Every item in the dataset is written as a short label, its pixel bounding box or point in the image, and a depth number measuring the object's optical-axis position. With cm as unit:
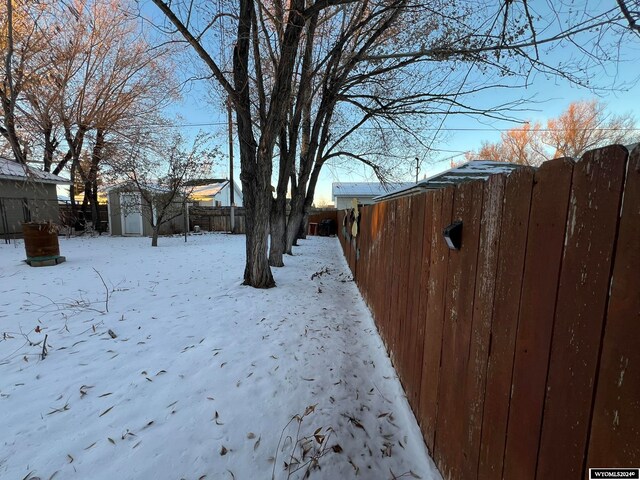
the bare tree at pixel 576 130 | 2095
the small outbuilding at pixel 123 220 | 1559
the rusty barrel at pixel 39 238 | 683
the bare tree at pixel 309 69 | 423
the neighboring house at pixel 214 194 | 2394
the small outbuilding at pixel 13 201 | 1215
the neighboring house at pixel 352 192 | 2803
